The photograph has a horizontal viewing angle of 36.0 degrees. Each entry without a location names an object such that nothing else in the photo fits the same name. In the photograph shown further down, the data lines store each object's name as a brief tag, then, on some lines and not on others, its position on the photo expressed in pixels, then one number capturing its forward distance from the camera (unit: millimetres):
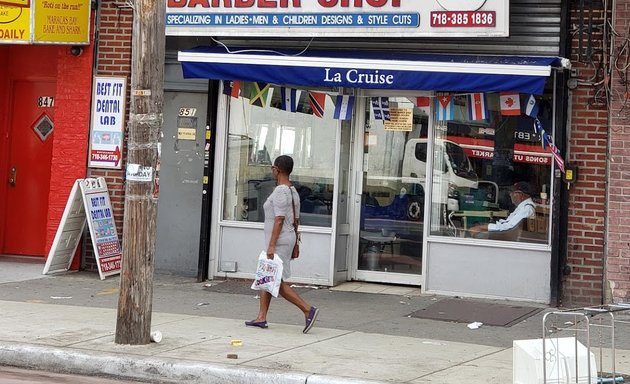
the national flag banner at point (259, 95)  12703
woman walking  9305
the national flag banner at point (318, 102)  12492
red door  14422
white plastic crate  6633
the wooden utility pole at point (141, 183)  8695
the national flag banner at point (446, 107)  11828
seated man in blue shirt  11641
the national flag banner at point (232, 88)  12670
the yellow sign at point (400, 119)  12195
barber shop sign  11086
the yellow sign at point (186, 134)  13172
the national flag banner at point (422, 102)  11961
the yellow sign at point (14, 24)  12617
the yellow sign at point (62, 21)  12633
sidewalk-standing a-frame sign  12867
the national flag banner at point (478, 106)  11656
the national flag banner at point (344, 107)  12219
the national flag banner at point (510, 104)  11422
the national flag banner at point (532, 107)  11383
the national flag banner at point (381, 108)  12273
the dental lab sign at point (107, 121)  13258
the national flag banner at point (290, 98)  12547
